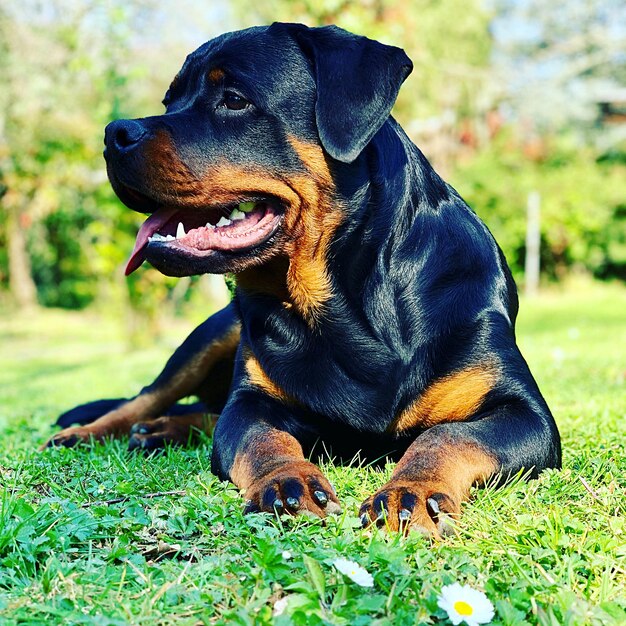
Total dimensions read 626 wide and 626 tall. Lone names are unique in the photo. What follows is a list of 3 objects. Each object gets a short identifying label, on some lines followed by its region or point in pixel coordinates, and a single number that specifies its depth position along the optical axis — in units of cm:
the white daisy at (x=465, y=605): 68
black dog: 98
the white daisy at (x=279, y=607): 71
